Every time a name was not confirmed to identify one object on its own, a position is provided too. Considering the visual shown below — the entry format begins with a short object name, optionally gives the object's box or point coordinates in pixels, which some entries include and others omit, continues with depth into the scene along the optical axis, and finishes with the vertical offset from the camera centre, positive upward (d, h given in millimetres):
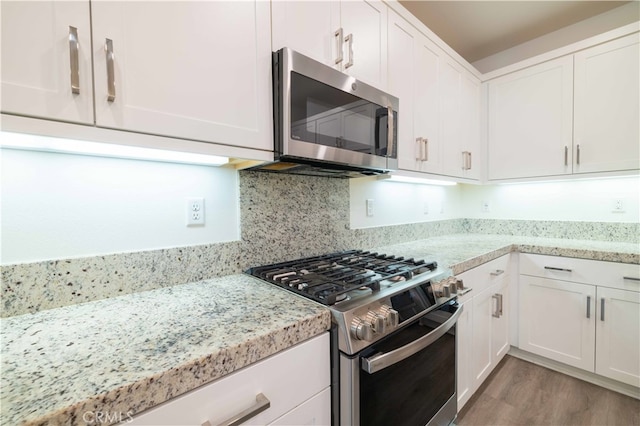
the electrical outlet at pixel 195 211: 1086 -12
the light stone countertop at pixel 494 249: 1527 -283
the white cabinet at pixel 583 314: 1622 -704
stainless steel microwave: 964 +341
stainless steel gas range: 782 -421
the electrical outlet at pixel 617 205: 1980 -11
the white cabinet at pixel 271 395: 541 -419
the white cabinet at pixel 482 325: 1433 -708
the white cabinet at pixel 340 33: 1019 +718
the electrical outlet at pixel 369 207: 1802 -5
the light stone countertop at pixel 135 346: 454 -298
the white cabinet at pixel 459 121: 1925 +641
